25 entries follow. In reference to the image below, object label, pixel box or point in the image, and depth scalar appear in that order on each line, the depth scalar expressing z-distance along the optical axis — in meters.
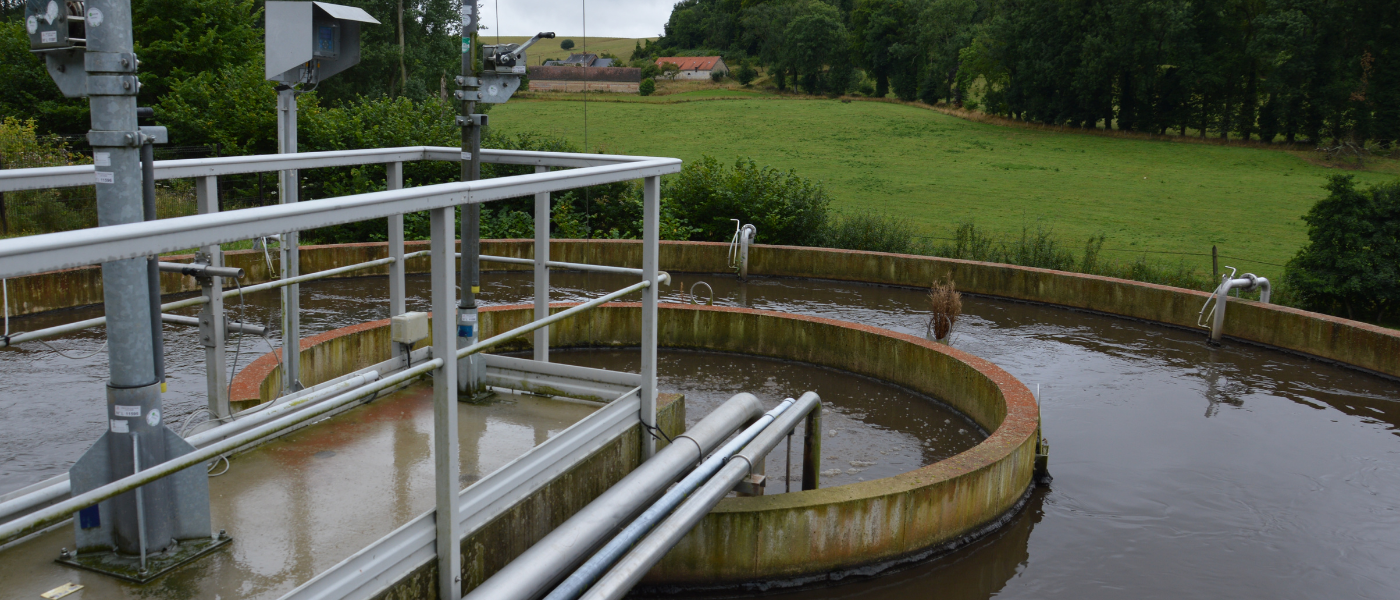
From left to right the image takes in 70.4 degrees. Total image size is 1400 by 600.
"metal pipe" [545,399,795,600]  4.39
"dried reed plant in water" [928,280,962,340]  11.05
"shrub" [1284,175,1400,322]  14.18
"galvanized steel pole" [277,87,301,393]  6.07
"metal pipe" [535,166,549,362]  6.36
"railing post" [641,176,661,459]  5.69
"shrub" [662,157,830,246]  18.39
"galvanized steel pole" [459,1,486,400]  6.35
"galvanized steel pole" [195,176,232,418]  5.21
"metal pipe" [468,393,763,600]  4.31
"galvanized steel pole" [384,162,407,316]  6.50
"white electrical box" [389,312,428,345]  5.56
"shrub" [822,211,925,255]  18.03
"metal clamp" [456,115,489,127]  6.36
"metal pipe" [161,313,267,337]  5.09
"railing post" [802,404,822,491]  7.45
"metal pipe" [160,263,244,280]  4.70
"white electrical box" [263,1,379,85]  5.70
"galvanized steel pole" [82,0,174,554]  3.61
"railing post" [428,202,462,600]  3.79
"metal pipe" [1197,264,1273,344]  12.50
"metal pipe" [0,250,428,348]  4.05
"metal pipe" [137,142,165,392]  3.97
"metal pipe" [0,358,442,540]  2.60
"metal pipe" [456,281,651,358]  4.08
